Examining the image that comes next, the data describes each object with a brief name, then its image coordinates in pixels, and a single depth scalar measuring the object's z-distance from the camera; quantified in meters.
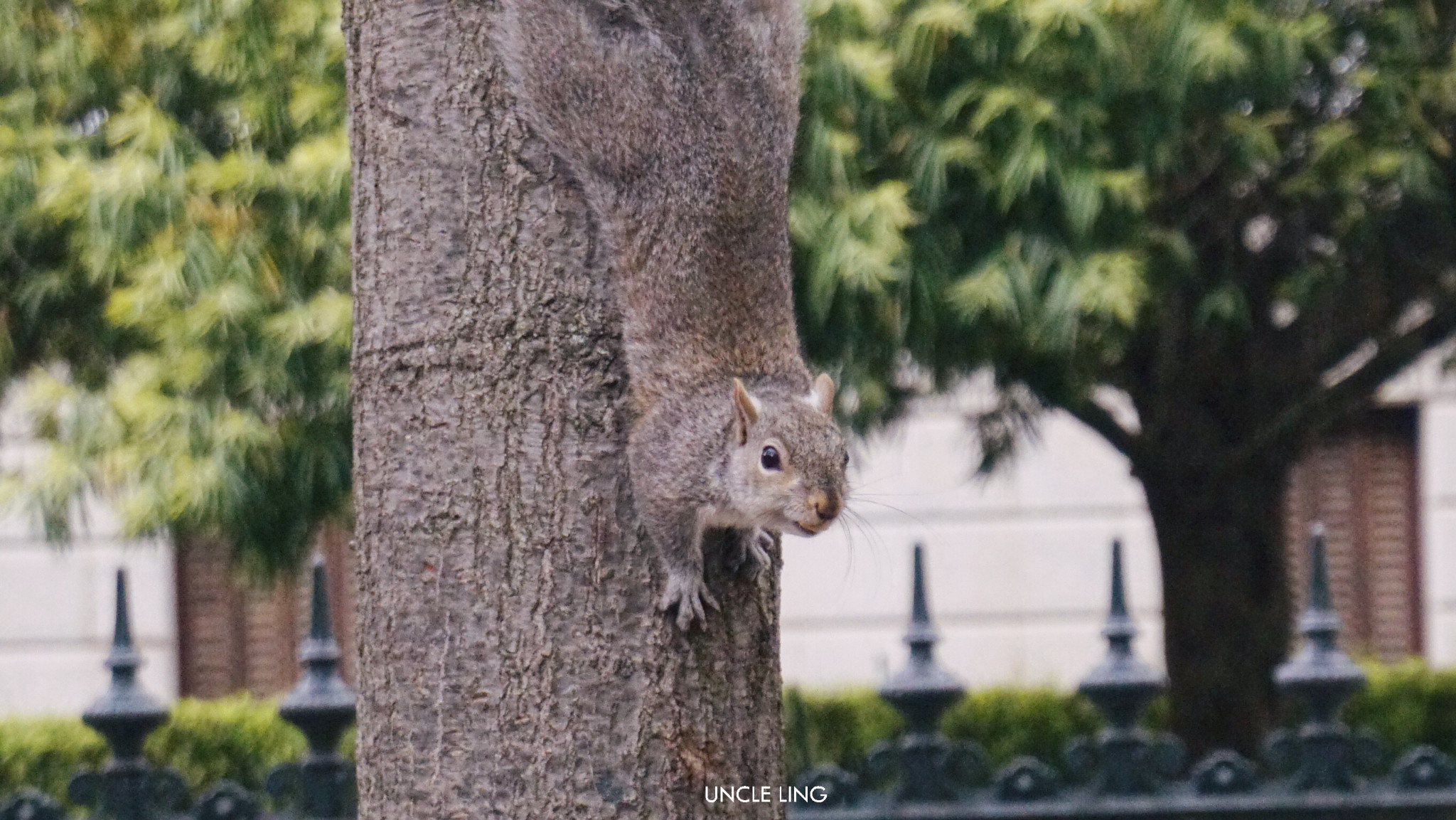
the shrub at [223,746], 12.87
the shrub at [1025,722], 13.14
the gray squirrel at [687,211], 3.50
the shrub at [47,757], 12.62
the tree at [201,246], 6.91
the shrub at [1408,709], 13.12
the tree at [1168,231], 7.01
